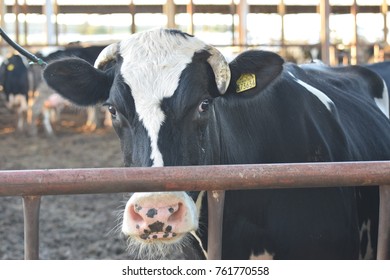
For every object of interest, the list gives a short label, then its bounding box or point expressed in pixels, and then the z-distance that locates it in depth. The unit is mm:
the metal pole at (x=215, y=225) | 2090
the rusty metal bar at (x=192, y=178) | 1914
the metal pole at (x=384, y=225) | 2090
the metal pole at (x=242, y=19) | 16172
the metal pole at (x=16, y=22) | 15472
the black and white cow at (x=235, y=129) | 2740
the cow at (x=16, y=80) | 15062
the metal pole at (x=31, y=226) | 1985
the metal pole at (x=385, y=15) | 17891
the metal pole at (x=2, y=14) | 17156
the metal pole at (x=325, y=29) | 14477
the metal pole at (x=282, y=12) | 18070
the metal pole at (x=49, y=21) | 16078
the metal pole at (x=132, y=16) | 16906
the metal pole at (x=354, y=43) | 15664
